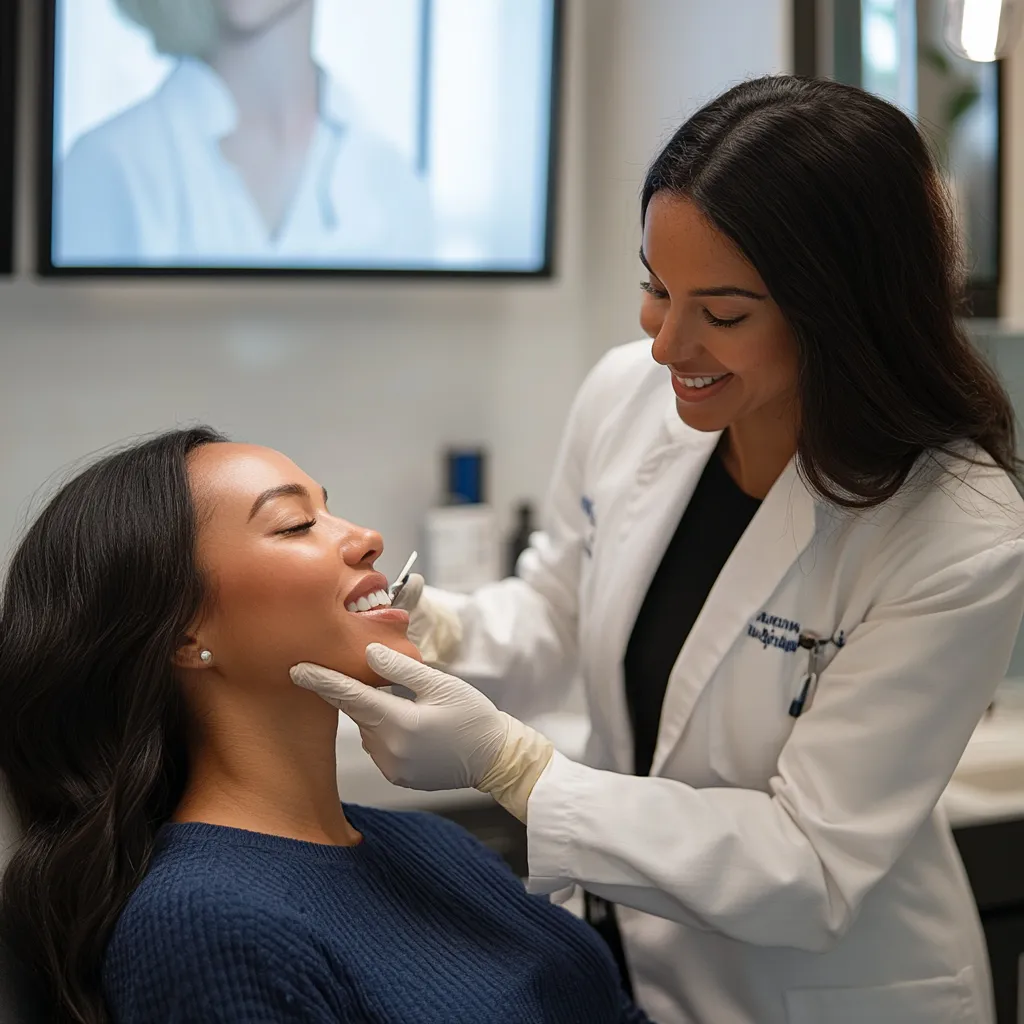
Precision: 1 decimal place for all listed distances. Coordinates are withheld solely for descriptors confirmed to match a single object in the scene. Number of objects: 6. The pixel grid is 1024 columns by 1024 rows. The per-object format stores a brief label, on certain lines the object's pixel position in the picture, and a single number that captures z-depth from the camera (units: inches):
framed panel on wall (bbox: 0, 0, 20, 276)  75.6
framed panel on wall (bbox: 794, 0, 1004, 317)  74.3
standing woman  45.1
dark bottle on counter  94.5
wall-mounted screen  77.9
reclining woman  43.9
